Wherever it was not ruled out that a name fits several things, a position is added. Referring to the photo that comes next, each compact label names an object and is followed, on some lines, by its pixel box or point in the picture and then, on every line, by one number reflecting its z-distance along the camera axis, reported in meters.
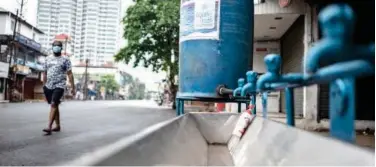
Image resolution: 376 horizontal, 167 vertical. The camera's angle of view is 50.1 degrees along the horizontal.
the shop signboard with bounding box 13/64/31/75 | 31.54
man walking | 6.14
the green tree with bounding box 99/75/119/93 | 76.89
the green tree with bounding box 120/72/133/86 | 101.62
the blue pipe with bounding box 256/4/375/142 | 0.80
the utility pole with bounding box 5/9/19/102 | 29.30
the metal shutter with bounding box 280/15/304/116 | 10.73
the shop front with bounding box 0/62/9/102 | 28.58
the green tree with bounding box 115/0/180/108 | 22.12
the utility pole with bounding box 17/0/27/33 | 28.33
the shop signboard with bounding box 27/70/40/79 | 37.21
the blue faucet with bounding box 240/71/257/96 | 2.84
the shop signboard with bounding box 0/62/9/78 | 28.52
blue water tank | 4.62
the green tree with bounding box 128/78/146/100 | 111.06
